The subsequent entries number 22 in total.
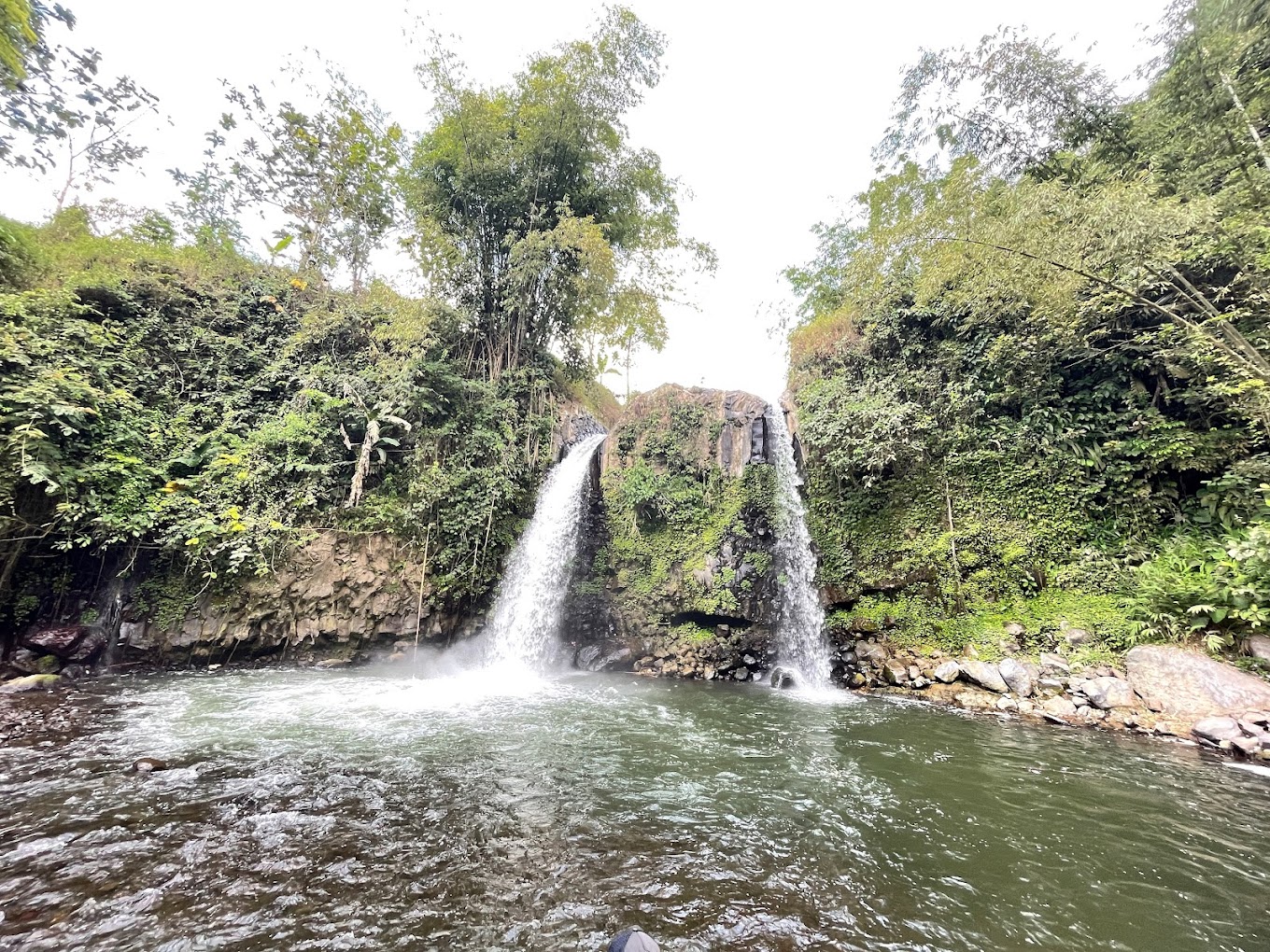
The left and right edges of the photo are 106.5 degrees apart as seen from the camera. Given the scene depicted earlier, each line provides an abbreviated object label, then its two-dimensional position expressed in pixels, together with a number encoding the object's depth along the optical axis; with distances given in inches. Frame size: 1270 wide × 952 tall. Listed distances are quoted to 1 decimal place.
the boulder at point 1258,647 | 220.8
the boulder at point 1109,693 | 245.3
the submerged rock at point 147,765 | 164.1
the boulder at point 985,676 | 282.4
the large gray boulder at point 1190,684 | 217.0
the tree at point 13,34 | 289.6
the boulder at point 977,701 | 276.7
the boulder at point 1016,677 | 273.9
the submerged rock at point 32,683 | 255.0
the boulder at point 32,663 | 284.0
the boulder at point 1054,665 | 269.1
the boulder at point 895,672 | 320.8
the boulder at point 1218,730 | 207.5
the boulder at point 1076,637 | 272.8
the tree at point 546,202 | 453.1
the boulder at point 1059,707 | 254.4
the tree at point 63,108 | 451.5
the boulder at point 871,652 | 337.1
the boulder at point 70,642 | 295.6
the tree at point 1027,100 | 389.7
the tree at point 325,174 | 533.0
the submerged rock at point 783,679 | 352.2
